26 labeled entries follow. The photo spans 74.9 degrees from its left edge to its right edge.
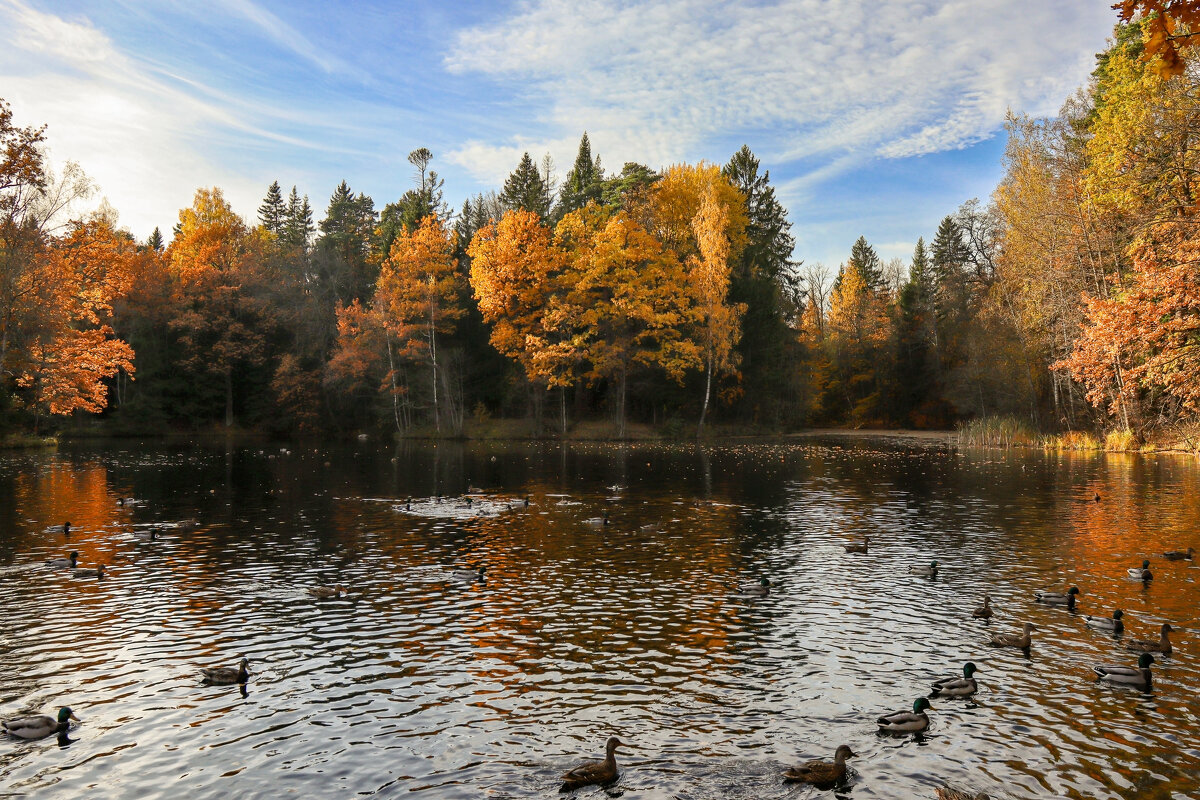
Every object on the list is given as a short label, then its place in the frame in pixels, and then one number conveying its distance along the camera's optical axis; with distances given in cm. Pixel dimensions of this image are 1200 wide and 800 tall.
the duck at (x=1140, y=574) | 1845
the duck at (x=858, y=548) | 2245
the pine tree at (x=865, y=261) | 11606
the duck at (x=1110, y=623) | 1469
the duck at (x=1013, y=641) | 1409
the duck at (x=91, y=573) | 1941
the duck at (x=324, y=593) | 1758
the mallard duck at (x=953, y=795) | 884
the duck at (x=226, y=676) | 1249
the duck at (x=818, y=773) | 939
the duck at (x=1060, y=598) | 1662
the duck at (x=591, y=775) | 937
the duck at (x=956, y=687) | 1185
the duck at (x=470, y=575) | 1925
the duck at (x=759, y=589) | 1792
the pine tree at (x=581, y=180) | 9275
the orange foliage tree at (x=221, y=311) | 7712
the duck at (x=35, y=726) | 1054
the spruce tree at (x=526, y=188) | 9394
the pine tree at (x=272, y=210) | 11788
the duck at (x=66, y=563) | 2025
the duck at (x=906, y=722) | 1072
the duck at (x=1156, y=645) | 1367
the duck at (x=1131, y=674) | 1225
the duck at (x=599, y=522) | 2678
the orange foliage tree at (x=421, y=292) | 6925
